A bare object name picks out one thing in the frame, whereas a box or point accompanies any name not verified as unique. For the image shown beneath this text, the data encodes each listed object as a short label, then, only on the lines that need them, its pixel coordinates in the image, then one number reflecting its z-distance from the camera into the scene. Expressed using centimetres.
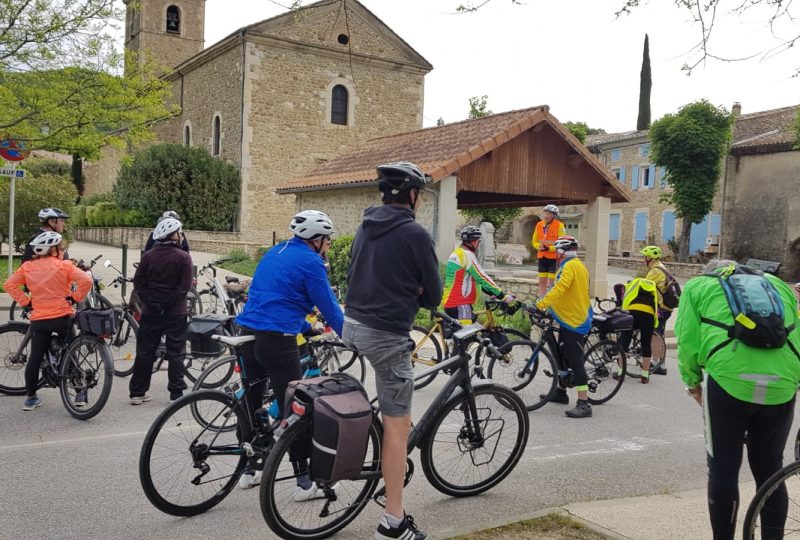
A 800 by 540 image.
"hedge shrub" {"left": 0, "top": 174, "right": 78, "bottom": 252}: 1961
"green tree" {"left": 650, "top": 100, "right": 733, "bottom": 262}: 3441
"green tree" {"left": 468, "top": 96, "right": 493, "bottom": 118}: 3500
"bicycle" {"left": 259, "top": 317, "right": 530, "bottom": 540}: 374
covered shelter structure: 1608
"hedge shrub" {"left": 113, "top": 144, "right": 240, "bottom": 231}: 2767
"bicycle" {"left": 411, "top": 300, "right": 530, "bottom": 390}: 799
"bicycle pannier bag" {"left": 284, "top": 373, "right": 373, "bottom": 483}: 362
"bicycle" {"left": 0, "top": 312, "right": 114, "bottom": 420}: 636
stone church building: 2977
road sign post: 1283
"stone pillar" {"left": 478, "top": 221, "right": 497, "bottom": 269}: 1965
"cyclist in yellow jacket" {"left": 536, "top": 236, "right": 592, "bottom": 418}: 711
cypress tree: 4794
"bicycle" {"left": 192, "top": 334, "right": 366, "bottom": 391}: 508
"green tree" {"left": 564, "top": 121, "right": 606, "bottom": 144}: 4206
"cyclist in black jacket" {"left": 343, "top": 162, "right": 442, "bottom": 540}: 368
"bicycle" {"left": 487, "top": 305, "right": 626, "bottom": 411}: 729
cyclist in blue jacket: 432
